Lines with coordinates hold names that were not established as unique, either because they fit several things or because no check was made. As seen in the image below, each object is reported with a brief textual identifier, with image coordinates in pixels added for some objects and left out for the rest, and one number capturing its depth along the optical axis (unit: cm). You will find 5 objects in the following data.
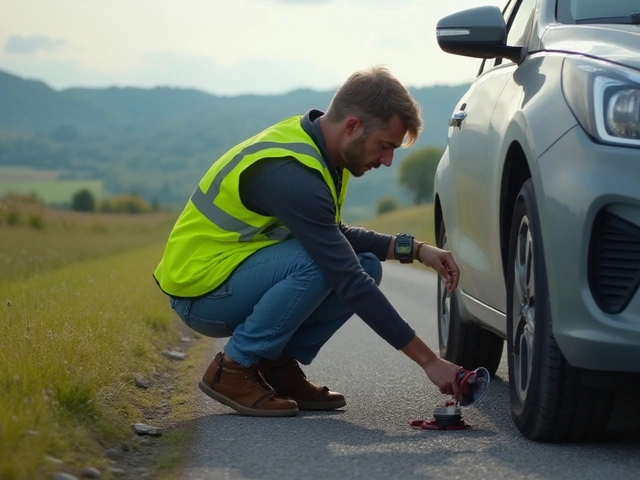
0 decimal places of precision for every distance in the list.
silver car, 332
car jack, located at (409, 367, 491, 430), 422
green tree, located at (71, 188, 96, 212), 9175
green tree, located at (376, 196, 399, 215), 14275
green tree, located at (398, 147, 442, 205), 13250
